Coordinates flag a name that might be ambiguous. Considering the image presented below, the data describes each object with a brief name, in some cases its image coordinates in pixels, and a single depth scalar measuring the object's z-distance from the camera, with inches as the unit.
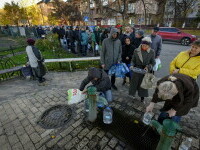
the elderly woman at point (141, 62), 119.6
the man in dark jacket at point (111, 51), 143.6
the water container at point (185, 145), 84.0
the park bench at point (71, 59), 237.4
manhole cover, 111.0
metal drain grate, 88.3
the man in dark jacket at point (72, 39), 346.8
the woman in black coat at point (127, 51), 157.6
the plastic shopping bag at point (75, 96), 141.8
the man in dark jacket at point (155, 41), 171.2
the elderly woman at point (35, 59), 164.1
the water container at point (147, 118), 101.3
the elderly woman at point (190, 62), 88.0
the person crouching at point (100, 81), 112.2
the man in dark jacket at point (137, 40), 174.4
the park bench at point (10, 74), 198.4
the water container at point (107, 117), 105.7
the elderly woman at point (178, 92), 65.7
